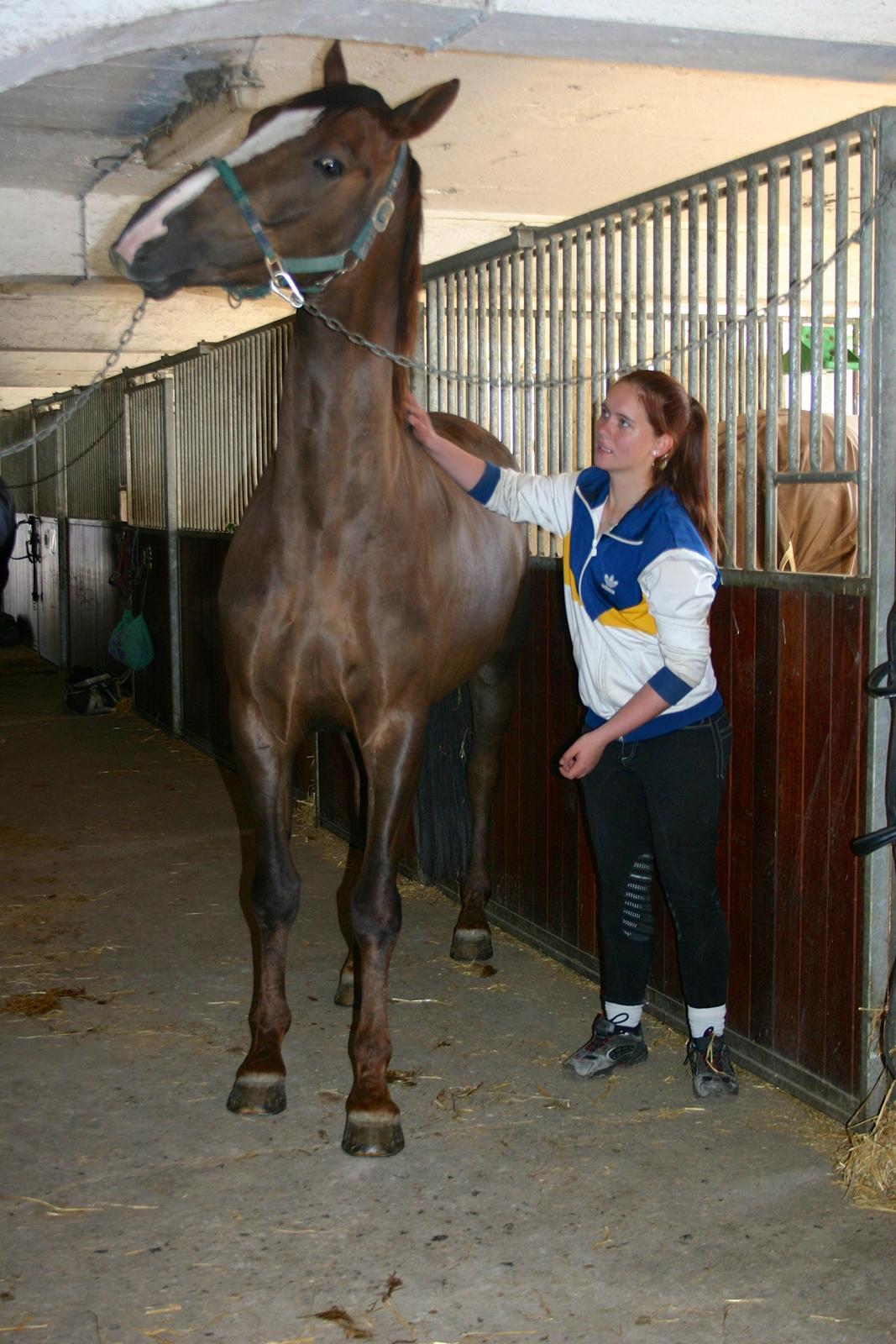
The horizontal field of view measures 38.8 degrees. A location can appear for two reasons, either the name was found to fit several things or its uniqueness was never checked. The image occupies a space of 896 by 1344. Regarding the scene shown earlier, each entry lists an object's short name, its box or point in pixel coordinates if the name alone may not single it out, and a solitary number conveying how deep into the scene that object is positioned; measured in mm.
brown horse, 2363
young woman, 2555
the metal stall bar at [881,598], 2385
